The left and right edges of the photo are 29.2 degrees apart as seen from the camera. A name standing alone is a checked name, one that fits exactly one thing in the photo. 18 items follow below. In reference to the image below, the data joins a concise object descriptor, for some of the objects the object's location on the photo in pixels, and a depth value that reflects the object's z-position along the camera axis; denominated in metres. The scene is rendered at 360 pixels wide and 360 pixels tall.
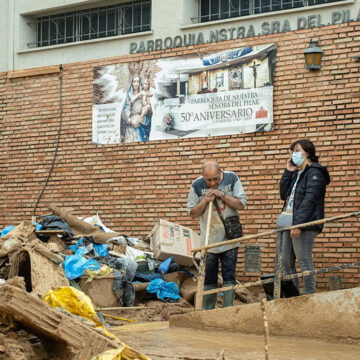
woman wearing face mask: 7.27
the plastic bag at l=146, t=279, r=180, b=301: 9.88
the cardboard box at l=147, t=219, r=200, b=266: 10.59
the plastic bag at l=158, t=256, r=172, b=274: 10.38
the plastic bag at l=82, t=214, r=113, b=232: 11.85
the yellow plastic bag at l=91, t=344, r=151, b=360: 4.78
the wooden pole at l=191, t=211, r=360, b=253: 6.68
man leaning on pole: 7.67
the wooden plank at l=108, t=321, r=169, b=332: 7.71
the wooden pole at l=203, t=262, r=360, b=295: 6.63
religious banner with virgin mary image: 11.35
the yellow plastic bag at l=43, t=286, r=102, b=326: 6.24
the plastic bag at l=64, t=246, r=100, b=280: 9.22
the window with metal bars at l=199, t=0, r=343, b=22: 11.34
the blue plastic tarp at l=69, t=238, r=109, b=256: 10.43
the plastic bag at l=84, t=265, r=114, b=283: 9.24
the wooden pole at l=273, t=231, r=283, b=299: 7.03
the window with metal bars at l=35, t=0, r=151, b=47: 12.93
